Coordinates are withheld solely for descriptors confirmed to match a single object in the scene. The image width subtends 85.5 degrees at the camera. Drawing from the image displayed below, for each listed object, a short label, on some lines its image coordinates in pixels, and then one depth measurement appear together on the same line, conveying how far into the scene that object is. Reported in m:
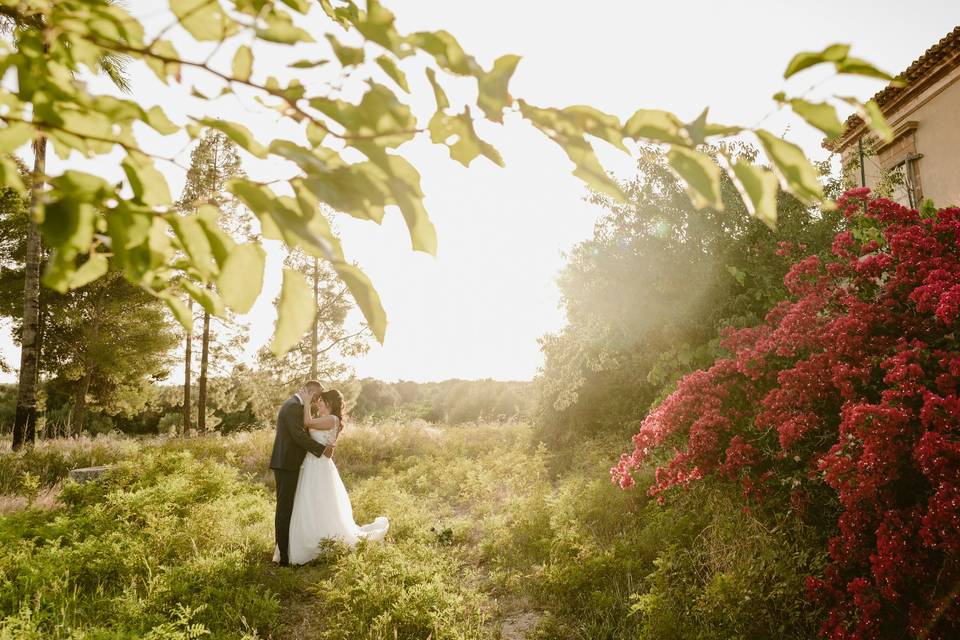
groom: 6.46
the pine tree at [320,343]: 21.67
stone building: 13.86
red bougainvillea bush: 3.02
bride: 6.29
